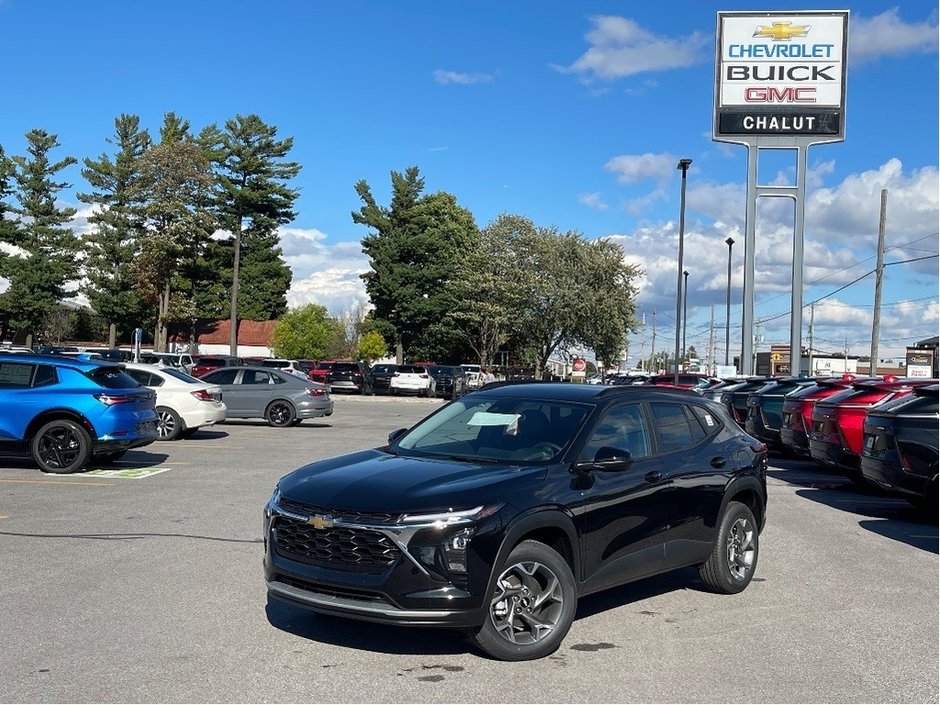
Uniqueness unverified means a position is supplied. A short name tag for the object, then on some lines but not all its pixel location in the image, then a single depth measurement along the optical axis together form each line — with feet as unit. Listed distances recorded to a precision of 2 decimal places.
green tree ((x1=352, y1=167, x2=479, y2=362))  244.83
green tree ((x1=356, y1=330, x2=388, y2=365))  235.20
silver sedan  82.07
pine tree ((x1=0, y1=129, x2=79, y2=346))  229.86
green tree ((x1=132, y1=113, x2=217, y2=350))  212.02
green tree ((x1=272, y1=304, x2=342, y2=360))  235.20
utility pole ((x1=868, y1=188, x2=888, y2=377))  129.29
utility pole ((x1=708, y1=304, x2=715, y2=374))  386.32
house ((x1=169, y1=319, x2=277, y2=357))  301.02
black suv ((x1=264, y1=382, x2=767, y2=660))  17.92
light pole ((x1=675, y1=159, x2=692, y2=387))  147.17
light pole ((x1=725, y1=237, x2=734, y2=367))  210.18
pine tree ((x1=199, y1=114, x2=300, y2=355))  224.12
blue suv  45.68
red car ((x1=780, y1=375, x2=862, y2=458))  53.72
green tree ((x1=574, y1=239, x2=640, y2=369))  213.25
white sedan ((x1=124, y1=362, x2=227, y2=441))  65.51
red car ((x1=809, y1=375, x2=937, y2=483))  45.80
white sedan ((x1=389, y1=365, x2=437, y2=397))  172.96
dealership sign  120.06
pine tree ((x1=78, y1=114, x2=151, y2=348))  233.96
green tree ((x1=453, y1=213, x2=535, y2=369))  216.13
